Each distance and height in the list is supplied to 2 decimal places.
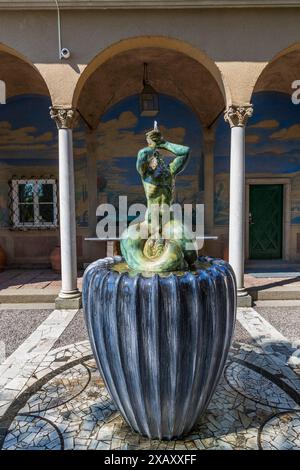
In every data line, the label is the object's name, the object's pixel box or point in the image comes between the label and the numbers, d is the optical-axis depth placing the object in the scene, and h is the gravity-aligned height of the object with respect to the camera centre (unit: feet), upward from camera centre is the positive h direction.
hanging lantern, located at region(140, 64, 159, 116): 21.90 +8.58
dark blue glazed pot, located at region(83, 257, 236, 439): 7.09 -2.91
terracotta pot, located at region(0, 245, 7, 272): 28.19 -3.66
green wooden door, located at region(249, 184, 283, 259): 29.73 -0.44
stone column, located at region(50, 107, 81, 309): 18.31 +0.50
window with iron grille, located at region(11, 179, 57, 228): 29.14 +1.59
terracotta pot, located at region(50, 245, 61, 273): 27.14 -3.63
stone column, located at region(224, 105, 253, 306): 18.25 +1.66
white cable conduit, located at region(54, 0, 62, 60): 17.33 +10.78
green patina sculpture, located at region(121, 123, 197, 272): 8.41 -0.09
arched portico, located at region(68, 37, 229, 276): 18.56 +11.05
